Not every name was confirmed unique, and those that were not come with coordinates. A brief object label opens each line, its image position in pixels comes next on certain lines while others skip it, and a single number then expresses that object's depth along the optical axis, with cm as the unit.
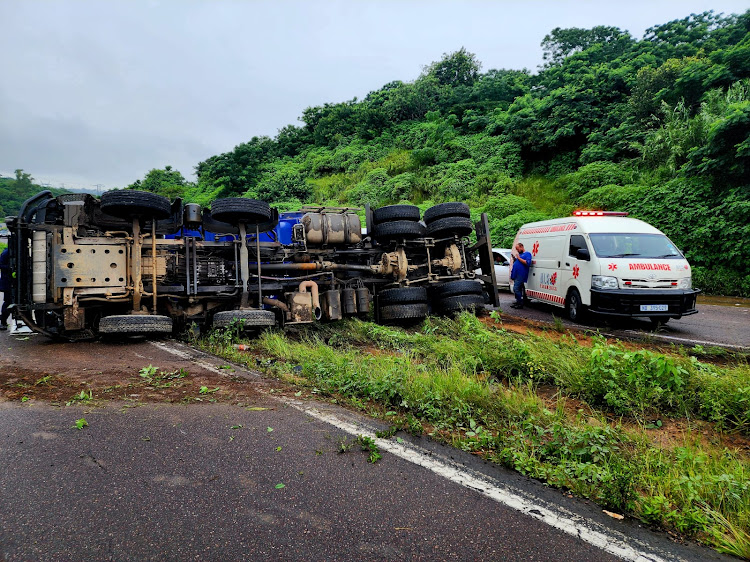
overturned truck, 623
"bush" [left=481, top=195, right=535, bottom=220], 2083
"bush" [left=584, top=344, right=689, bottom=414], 379
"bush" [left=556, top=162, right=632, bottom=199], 1856
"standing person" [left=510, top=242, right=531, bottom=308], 1066
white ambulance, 743
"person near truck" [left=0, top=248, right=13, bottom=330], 801
